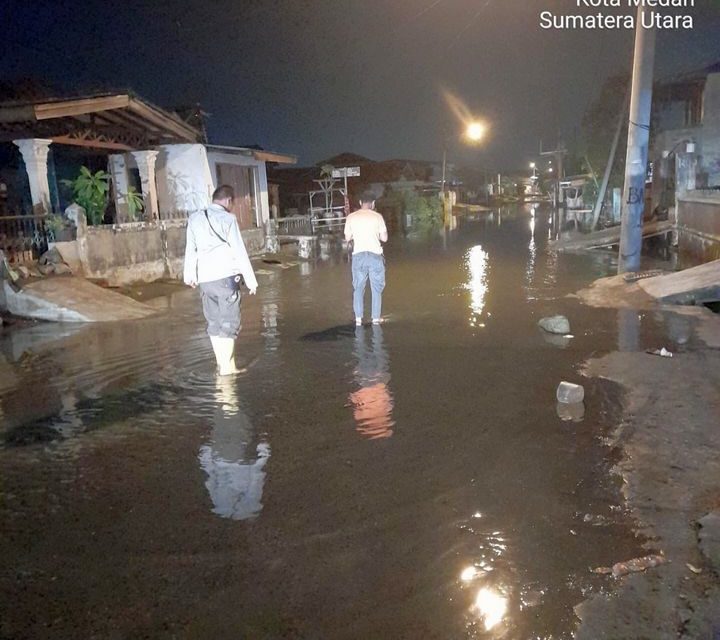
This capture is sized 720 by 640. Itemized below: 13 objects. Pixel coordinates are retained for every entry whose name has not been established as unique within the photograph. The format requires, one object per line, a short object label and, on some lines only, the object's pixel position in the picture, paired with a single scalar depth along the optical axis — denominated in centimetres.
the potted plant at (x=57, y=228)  1274
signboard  3028
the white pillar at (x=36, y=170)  1334
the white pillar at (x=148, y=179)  1708
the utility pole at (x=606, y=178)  2379
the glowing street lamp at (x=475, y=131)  3309
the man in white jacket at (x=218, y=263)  682
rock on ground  852
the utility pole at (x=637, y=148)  1216
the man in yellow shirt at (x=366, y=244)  912
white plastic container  570
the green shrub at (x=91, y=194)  1427
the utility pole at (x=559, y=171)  4294
